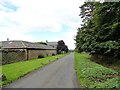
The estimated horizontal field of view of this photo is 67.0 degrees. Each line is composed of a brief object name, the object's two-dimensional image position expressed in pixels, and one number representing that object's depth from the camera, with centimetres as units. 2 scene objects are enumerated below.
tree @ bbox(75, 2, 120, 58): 845
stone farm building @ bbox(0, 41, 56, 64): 1275
